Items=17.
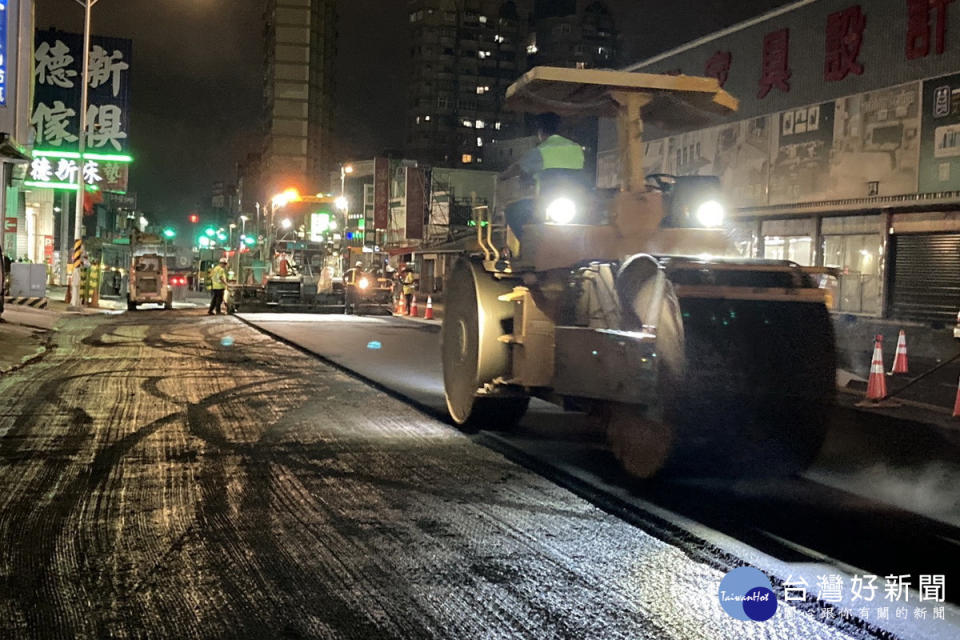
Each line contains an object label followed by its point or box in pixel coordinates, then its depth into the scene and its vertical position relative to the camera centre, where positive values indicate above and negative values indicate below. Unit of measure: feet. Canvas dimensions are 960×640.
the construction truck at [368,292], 111.04 -1.49
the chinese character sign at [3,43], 75.92 +17.10
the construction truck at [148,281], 109.50 -1.26
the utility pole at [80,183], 99.60 +8.70
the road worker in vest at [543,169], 27.86 +3.36
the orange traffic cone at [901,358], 52.95 -3.24
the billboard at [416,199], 183.11 +15.41
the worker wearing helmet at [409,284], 109.76 -0.44
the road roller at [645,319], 21.99 -0.77
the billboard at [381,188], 197.36 +18.53
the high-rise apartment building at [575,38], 439.22 +111.59
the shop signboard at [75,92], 108.88 +19.87
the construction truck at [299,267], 115.85 +1.14
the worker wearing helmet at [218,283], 102.89 -1.04
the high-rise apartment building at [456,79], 409.49 +86.68
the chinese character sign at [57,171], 114.52 +11.32
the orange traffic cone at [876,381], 41.32 -3.50
